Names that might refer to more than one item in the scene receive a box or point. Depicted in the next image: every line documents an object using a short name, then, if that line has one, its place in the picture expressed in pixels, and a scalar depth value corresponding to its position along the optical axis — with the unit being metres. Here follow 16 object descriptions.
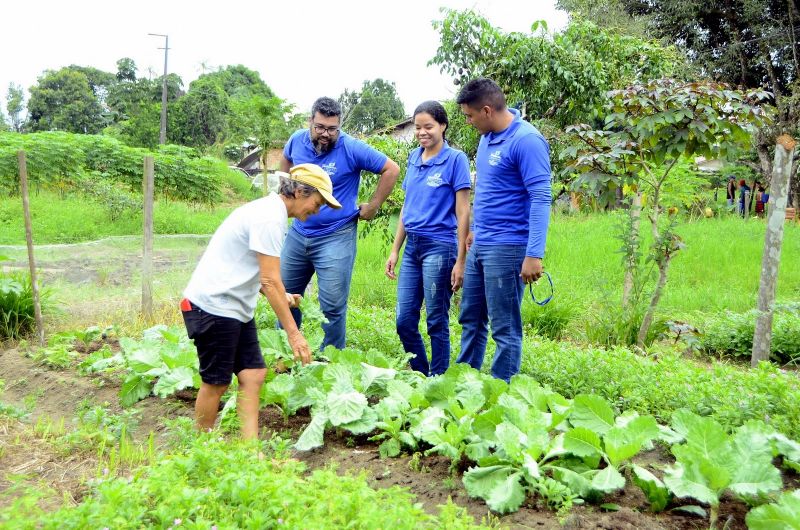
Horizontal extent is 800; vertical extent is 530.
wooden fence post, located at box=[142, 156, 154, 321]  6.45
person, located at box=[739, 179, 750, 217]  20.70
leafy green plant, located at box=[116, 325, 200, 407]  4.09
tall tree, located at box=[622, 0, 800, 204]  19.80
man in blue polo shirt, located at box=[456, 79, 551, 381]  4.03
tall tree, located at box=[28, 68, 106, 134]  43.06
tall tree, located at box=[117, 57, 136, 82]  40.38
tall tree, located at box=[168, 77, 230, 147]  36.53
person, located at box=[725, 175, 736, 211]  22.66
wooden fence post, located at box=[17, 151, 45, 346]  5.74
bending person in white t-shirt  3.32
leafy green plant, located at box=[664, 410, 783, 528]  2.71
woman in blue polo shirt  4.62
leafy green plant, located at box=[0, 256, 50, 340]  5.98
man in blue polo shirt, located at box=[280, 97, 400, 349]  4.73
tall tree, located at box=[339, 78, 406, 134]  42.65
